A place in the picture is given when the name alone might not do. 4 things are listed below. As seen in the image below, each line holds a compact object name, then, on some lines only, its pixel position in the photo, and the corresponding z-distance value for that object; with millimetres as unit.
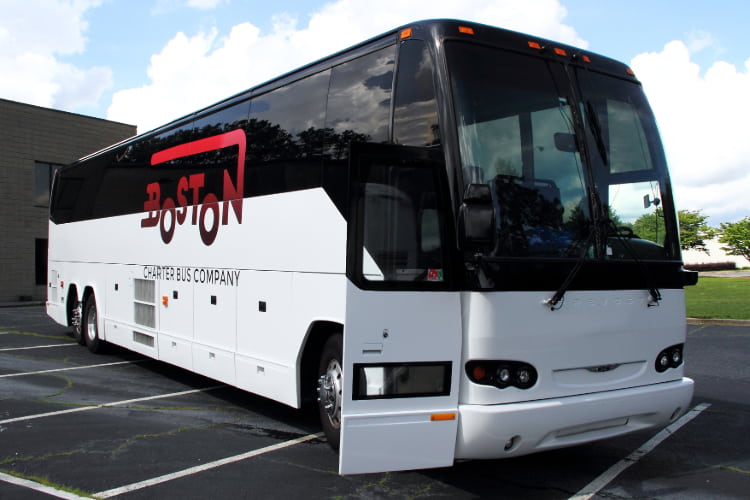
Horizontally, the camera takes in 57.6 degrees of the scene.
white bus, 4539
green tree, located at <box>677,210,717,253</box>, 83562
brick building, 27781
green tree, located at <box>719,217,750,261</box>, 79750
